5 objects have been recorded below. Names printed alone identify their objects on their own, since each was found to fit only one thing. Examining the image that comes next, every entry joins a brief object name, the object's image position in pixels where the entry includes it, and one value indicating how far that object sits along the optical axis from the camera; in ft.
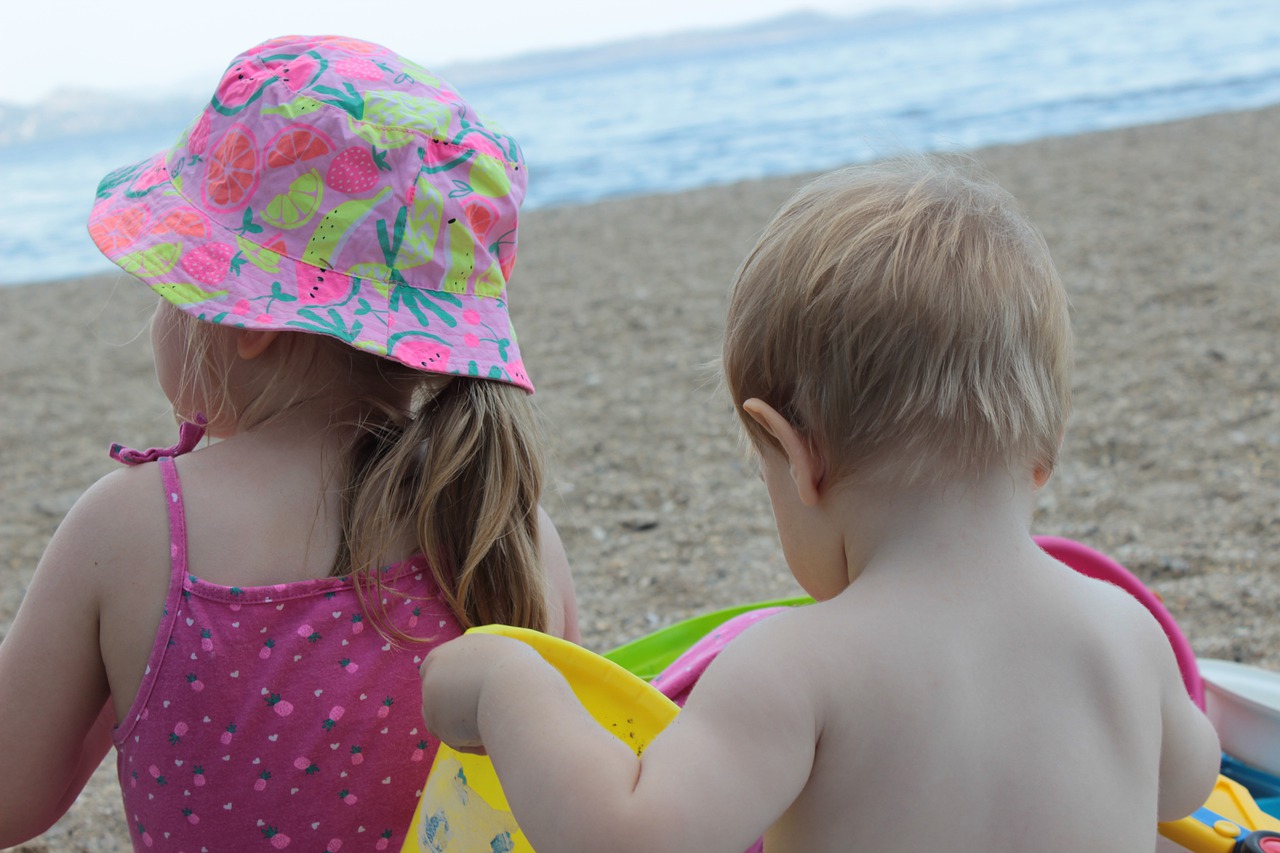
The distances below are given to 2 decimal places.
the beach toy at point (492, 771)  3.32
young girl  3.86
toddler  2.87
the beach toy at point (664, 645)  6.26
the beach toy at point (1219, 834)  4.50
